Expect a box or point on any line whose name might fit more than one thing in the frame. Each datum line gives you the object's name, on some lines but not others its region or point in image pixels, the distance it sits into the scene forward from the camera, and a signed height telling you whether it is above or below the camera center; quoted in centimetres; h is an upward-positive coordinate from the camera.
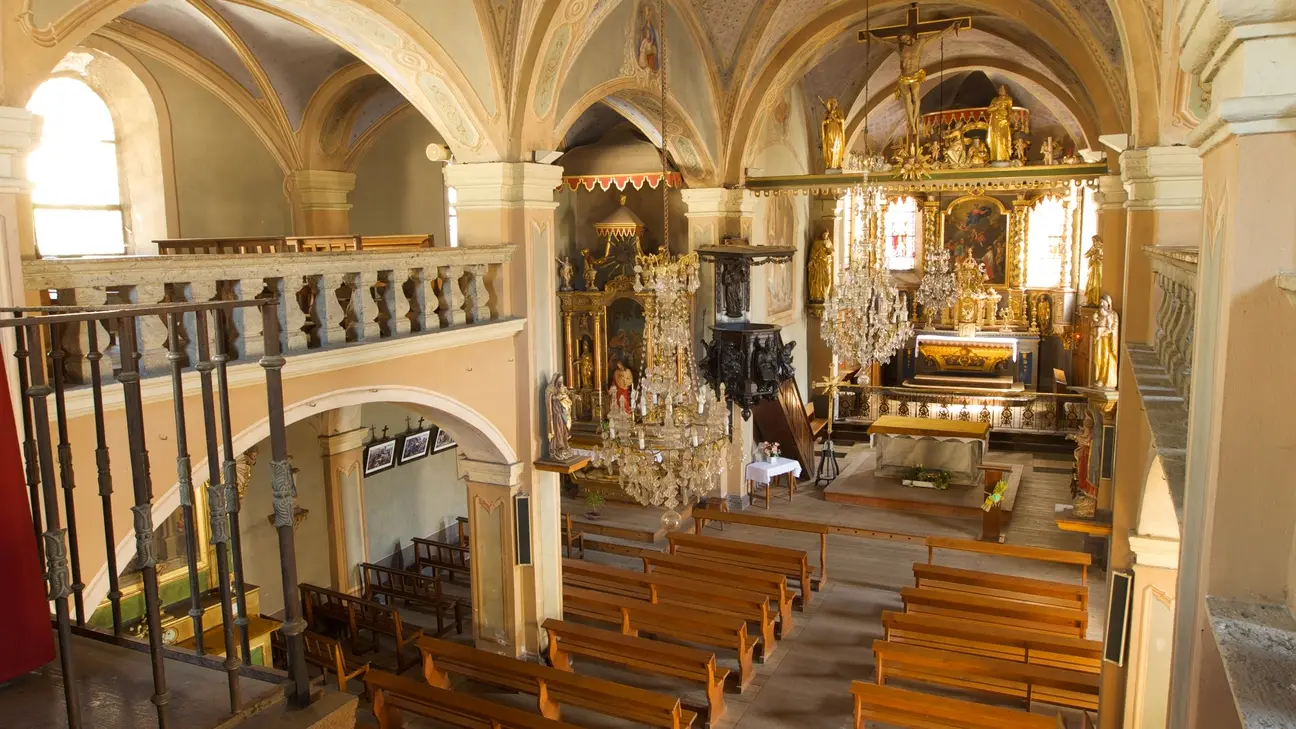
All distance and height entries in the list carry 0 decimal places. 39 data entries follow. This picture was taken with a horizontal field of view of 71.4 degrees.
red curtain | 237 -82
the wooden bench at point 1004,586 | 1056 -398
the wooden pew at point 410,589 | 1138 -442
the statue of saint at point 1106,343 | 1022 -105
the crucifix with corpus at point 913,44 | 1087 +263
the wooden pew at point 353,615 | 1056 -430
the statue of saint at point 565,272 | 1650 -22
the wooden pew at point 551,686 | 819 -406
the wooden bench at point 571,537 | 1395 -432
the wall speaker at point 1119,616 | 748 -304
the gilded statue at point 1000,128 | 1580 +221
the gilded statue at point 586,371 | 1693 -207
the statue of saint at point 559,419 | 1016 -178
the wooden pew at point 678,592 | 1046 -403
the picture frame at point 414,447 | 1414 -292
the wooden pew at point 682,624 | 970 -404
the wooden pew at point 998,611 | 988 -400
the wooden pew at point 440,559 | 1327 -448
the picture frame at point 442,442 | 1485 -298
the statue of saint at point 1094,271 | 1962 -41
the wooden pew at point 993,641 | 920 -406
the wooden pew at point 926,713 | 757 -392
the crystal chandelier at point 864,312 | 1275 -80
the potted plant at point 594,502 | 1524 -408
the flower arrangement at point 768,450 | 1619 -345
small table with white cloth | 1571 -373
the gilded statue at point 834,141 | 1476 +190
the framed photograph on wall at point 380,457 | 1345 -292
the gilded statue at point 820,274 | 2056 -40
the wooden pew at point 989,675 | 846 -402
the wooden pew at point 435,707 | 786 -403
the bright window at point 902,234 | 2462 +58
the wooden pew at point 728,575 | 1099 -399
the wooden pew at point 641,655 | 888 -406
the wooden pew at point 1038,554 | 1161 -392
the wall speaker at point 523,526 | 1000 -293
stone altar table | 1675 -363
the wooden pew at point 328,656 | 905 -424
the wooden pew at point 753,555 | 1187 -401
